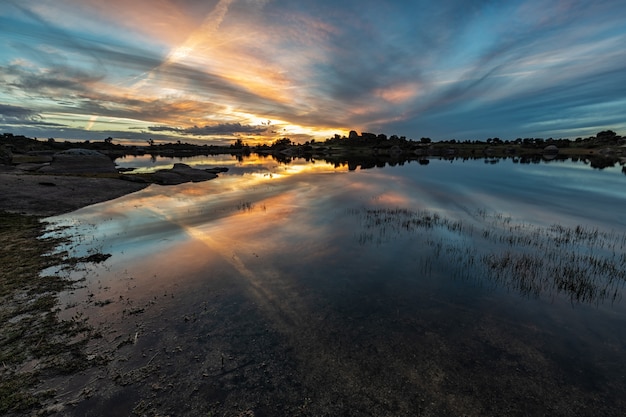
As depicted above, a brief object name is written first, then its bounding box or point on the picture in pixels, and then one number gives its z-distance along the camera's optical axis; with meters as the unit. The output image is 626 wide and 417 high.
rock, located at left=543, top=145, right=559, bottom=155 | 183.50
